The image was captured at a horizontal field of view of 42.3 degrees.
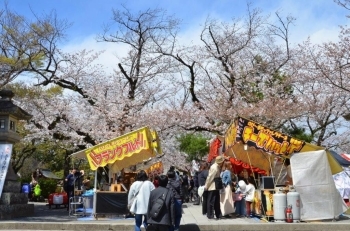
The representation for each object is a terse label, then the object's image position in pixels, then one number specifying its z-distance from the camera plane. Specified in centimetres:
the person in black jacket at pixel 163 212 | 837
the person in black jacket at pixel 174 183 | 1283
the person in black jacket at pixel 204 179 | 1385
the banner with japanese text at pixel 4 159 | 1380
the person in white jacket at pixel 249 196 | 1395
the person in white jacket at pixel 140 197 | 980
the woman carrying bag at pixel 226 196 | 1335
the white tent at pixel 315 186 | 1218
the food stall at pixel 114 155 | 1412
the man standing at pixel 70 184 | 1950
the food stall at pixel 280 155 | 1241
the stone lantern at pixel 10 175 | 1396
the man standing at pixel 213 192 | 1305
